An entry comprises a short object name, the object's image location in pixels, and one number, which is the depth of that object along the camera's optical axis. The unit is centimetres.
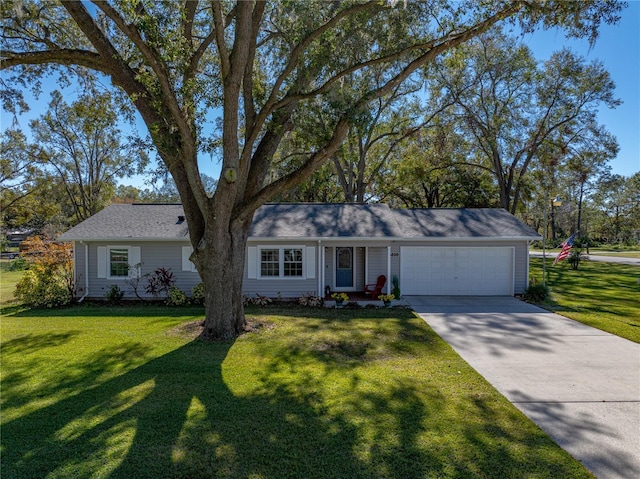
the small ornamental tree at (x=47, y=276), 1215
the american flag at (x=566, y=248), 1455
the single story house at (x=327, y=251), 1300
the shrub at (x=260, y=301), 1235
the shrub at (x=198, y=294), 1253
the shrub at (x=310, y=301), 1221
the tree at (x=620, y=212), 4600
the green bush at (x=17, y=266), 2412
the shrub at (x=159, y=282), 1280
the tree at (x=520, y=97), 1992
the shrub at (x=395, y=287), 1258
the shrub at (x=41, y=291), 1211
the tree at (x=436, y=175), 2183
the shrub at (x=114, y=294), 1275
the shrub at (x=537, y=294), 1274
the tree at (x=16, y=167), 2473
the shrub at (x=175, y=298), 1235
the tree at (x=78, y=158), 2303
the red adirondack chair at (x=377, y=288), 1315
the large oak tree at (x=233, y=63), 678
